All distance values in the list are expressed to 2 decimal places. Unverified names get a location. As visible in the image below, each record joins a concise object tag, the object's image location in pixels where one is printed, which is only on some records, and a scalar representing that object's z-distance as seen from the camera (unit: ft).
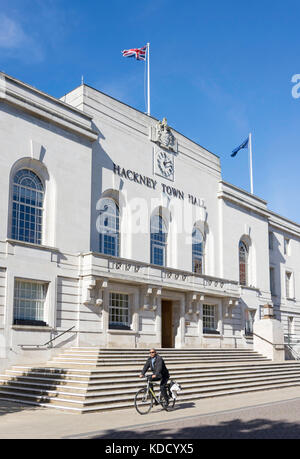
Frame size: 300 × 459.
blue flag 134.92
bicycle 54.26
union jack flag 106.63
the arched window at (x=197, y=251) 115.14
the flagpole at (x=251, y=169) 138.45
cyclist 55.42
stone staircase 58.65
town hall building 79.61
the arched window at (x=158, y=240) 105.29
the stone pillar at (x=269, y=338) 107.25
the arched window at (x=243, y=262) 128.98
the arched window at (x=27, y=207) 80.84
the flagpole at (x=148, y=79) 111.14
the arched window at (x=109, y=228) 94.94
